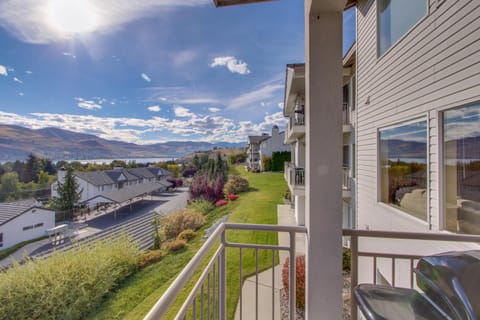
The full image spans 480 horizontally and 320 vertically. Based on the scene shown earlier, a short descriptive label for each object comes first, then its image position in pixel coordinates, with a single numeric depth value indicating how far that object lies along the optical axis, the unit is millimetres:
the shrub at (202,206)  11453
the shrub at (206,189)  13719
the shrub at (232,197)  13230
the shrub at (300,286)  3262
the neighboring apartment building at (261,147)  24891
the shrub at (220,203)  12505
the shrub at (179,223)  8797
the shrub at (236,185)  14883
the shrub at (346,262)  4184
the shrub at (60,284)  4289
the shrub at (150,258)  6602
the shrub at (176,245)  7359
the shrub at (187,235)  8029
